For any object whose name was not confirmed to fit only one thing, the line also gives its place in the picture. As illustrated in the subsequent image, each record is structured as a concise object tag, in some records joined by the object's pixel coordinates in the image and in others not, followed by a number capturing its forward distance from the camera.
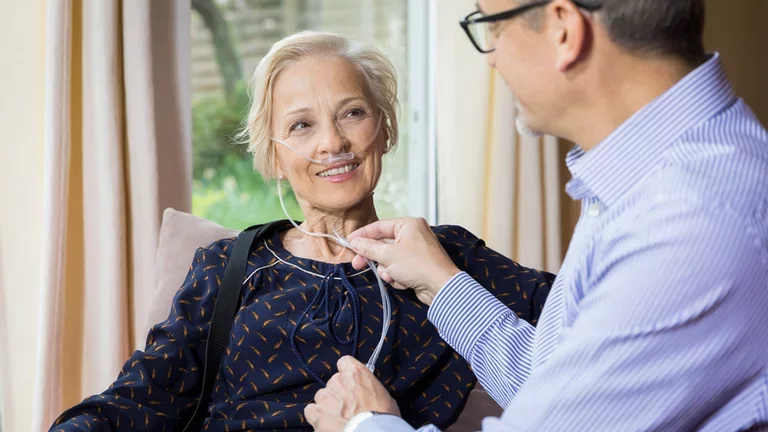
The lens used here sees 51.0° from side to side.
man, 0.85
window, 3.29
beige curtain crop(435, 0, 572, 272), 3.04
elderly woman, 1.59
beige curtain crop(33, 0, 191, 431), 2.29
